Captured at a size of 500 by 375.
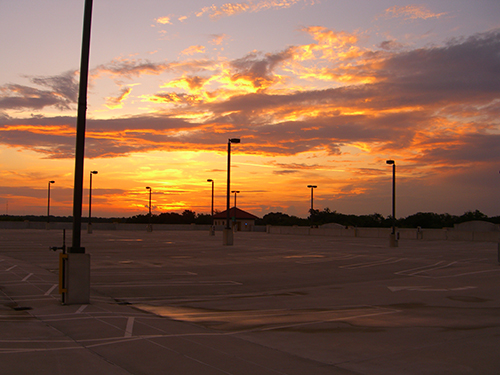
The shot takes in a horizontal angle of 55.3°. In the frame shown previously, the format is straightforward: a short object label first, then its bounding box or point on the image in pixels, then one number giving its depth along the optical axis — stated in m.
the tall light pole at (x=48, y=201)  76.47
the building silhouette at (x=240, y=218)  121.19
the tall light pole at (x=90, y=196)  67.31
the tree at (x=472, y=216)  118.30
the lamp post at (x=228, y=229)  36.81
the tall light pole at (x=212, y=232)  60.33
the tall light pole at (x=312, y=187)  76.25
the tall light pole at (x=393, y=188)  39.83
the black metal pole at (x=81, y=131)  10.93
